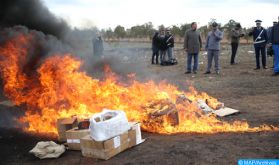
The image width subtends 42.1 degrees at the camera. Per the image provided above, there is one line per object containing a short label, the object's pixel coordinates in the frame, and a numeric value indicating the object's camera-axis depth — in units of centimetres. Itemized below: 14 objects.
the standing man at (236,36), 1888
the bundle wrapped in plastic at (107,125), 653
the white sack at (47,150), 687
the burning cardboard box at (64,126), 775
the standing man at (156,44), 2119
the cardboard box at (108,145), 654
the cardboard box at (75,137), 713
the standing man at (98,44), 2087
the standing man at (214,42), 1577
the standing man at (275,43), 1457
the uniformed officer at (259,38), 1653
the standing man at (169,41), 2031
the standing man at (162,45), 2041
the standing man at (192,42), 1630
